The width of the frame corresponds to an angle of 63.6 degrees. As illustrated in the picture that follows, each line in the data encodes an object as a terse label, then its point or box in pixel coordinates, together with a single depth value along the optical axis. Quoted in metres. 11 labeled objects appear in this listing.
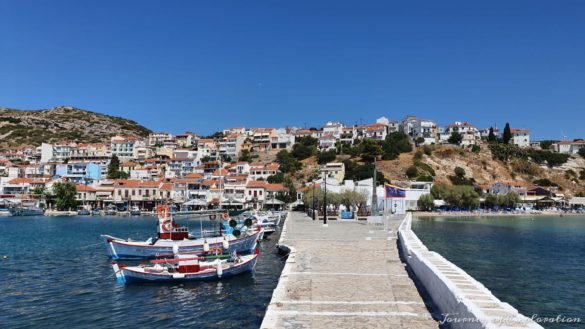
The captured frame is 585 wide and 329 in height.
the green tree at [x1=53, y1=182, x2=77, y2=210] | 89.10
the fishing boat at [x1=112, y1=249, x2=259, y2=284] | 18.80
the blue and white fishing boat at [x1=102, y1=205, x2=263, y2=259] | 26.38
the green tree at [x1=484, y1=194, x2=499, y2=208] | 91.75
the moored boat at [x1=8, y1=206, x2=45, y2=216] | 81.56
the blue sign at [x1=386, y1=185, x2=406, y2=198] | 34.25
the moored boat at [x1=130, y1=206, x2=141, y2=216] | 85.81
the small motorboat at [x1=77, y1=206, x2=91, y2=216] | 85.05
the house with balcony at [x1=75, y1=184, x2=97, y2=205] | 94.82
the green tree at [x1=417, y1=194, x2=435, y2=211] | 80.94
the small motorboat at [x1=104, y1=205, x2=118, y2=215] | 87.26
